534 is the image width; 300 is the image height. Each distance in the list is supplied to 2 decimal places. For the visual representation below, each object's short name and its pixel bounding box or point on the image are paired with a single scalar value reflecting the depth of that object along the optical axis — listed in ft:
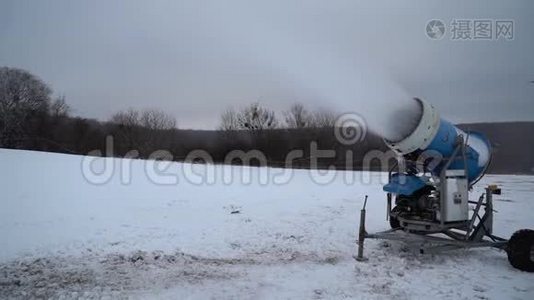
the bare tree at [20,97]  161.12
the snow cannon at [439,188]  25.34
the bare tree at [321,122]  163.67
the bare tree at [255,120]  192.54
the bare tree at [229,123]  197.16
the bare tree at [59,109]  188.53
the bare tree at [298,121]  184.49
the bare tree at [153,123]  194.08
